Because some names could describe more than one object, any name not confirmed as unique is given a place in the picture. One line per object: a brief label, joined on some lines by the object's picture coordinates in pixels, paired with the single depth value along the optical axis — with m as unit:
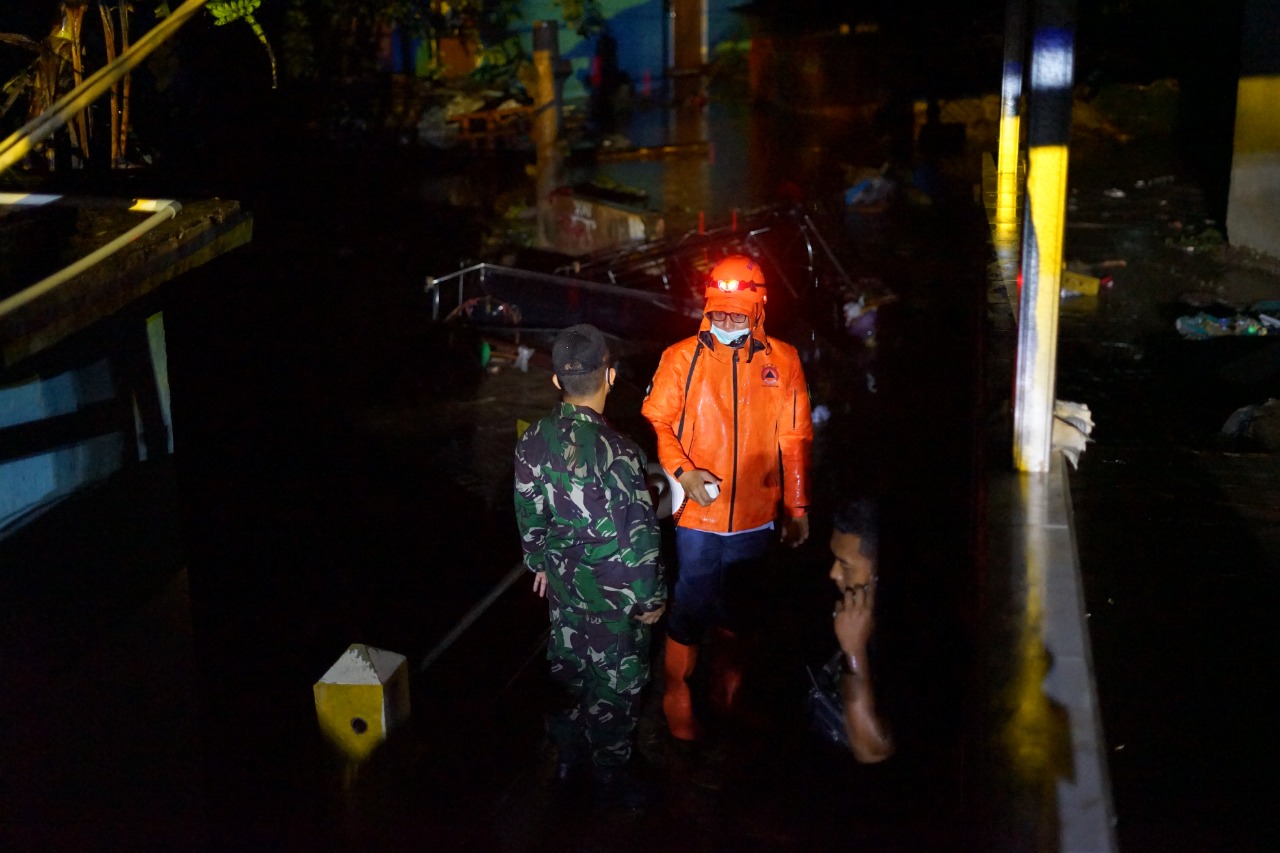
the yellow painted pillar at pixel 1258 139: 12.02
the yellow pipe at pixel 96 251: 2.88
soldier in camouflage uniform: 3.68
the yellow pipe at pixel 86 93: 3.03
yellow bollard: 4.21
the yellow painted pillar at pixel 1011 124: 10.12
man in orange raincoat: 4.17
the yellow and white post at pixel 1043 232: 4.76
